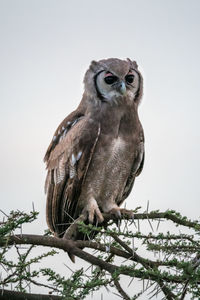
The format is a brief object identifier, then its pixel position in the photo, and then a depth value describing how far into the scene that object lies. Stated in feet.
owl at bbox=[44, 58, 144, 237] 36.11
